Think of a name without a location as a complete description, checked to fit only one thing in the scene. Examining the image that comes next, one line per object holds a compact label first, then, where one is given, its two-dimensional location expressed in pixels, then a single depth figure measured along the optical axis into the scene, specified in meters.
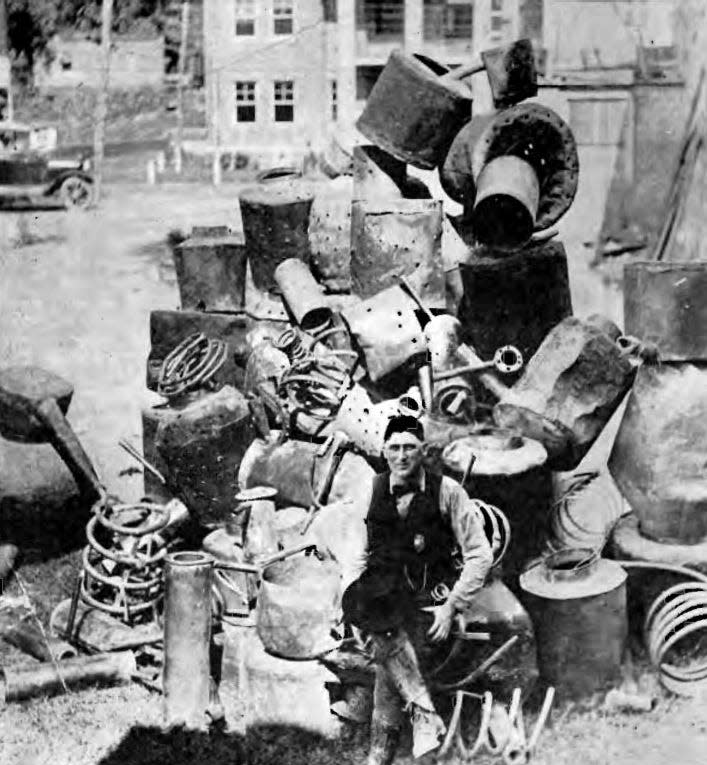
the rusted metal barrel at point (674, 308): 6.53
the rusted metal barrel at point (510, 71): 7.35
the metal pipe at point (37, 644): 6.81
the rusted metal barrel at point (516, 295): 7.38
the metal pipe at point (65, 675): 6.44
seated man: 5.16
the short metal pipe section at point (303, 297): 8.10
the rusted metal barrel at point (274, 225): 8.59
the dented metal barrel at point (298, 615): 5.79
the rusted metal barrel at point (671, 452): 6.54
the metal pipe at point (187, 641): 6.04
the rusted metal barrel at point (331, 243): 8.60
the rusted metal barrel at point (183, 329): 8.63
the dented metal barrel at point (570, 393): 6.73
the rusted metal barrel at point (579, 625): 6.01
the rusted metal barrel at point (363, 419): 6.51
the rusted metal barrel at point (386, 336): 6.52
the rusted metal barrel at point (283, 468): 6.84
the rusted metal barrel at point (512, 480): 6.07
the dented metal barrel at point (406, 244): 7.80
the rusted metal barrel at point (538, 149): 7.13
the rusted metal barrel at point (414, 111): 7.50
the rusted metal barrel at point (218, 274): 8.74
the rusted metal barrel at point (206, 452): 7.57
